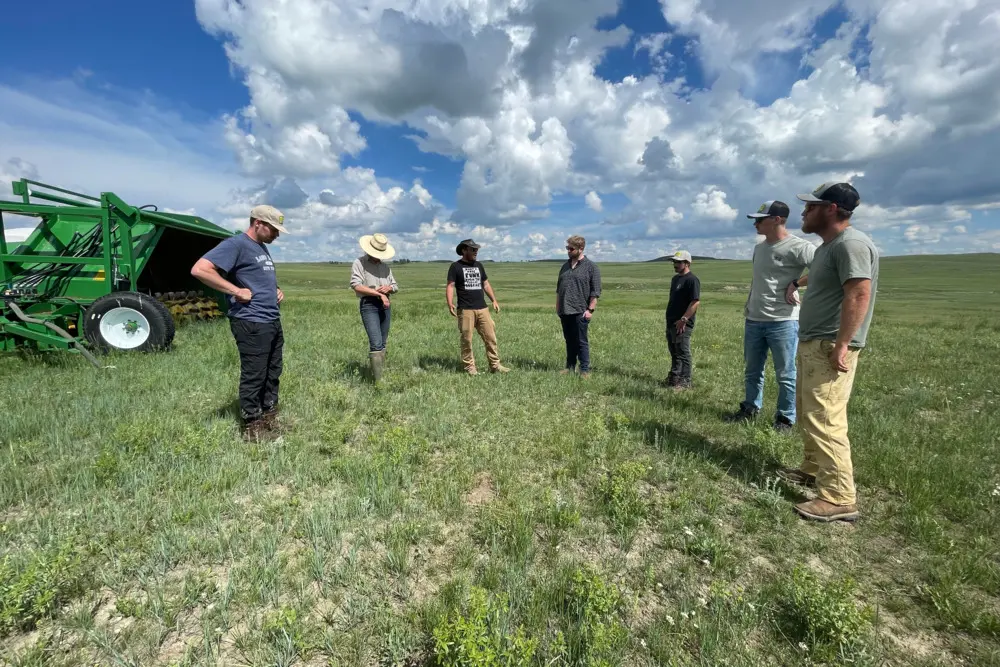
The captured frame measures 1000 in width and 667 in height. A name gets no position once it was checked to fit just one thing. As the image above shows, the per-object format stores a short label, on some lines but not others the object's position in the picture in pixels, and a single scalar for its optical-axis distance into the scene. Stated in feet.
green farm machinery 28.40
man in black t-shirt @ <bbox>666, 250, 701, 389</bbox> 25.17
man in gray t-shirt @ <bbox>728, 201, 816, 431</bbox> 18.17
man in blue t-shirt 15.88
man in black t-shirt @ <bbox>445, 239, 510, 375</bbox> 26.91
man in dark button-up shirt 26.61
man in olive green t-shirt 11.77
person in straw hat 23.80
